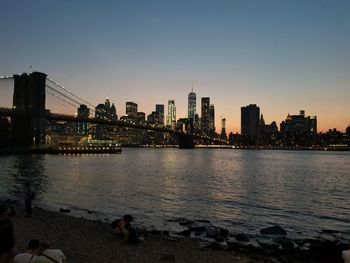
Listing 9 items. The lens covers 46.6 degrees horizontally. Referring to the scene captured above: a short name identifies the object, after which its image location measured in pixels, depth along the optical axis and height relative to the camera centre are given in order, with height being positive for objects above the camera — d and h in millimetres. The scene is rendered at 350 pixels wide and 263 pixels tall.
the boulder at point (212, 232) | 16525 -3512
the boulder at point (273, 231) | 17656 -3632
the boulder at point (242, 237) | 16266 -3656
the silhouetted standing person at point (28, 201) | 19000 -2600
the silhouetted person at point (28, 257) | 8555 -2351
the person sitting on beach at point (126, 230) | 13703 -2907
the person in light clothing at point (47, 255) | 8602 -2346
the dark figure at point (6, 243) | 9002 -2187
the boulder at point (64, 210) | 22594 -3555
